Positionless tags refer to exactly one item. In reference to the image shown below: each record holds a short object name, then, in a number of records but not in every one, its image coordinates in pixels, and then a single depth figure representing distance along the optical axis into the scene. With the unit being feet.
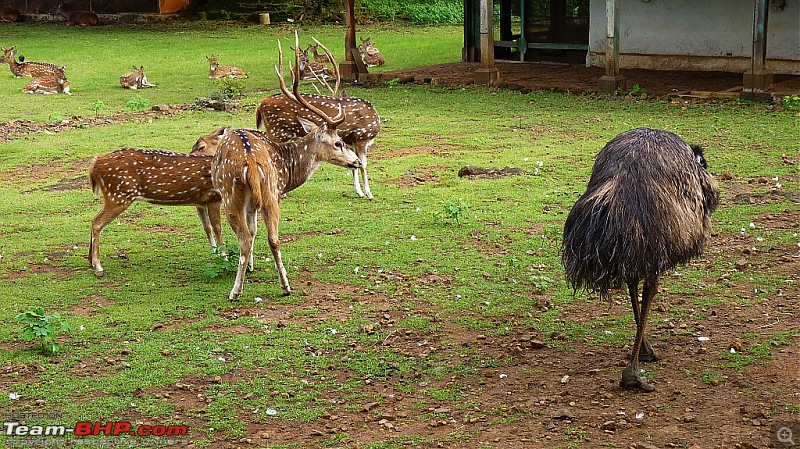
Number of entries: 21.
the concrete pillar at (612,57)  49.14
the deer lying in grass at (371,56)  64.75
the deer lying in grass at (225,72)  59.52
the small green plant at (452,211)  29.19
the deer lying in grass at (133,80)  56.70
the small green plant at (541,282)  23.68
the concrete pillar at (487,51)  53.52
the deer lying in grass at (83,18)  92.58
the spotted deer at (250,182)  23.52
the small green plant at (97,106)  49.44
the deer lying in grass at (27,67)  58.49
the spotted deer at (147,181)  25.80
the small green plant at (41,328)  20.42
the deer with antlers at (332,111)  32.68
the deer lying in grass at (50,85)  55.83
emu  17.67
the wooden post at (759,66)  45.80
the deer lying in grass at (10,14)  94.02
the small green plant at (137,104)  49.75
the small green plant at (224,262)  25.36
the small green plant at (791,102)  43.96
